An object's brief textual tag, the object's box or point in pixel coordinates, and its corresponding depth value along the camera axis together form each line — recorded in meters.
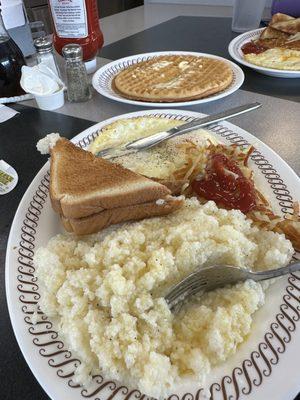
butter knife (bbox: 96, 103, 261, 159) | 0.35
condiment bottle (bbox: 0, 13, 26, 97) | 0.47
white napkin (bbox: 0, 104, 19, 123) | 0.46
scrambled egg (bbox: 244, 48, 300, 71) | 0.51
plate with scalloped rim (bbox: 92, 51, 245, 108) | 0.44
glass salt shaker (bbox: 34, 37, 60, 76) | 0.49
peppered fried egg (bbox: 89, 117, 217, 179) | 0.33
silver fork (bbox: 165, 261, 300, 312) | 0.21
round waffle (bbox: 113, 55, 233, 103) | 0.46
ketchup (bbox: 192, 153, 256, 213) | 0.29
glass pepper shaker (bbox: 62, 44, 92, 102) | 0.46
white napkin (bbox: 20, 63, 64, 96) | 0.45
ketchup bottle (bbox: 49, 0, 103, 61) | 0.49
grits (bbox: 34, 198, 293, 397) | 0.18
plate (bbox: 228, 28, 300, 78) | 0.50
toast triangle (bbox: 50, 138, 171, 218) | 0.27
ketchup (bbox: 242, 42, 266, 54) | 0.57
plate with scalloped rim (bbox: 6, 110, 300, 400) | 0.17
